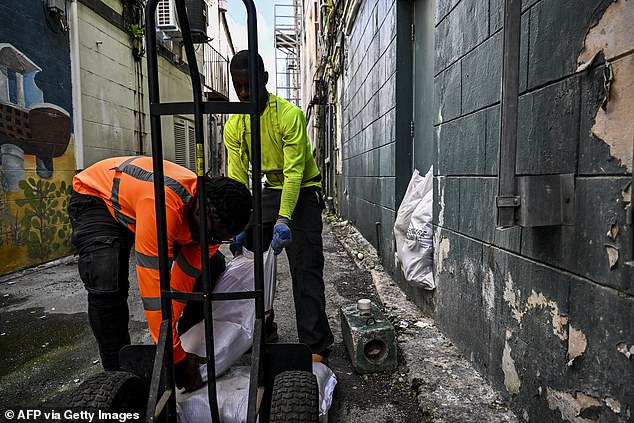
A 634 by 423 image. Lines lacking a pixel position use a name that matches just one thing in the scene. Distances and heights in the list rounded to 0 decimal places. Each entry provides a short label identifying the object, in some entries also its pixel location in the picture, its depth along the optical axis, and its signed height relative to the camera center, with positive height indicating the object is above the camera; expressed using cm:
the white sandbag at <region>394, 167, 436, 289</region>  321 -44
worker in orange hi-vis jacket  177 -25
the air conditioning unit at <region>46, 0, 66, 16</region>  559 +198
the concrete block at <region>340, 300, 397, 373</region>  259 -95
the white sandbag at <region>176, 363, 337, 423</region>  183 -90
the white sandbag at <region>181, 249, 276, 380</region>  211 -69
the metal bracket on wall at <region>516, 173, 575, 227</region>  153 -9
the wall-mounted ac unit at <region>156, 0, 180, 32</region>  884 +286
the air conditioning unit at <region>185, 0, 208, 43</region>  343 +161
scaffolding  2772 +792
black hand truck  154 -55
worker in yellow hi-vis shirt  255 -13
